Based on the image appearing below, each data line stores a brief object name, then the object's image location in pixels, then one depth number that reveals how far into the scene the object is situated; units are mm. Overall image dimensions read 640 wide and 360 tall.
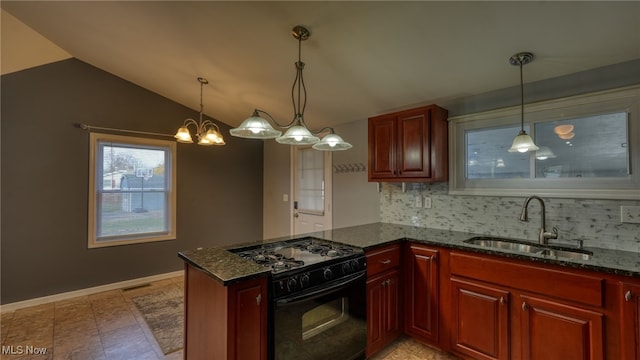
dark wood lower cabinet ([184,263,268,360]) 1365
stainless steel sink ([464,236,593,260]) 1996
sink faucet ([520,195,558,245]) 2145
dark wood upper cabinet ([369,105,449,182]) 2604
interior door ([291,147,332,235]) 3980
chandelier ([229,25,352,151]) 1661
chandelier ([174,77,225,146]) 2805
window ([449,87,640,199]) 1981
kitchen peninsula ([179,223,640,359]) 1451
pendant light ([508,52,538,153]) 1854
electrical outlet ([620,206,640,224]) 1885
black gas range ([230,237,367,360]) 1545
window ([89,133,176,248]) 3627
